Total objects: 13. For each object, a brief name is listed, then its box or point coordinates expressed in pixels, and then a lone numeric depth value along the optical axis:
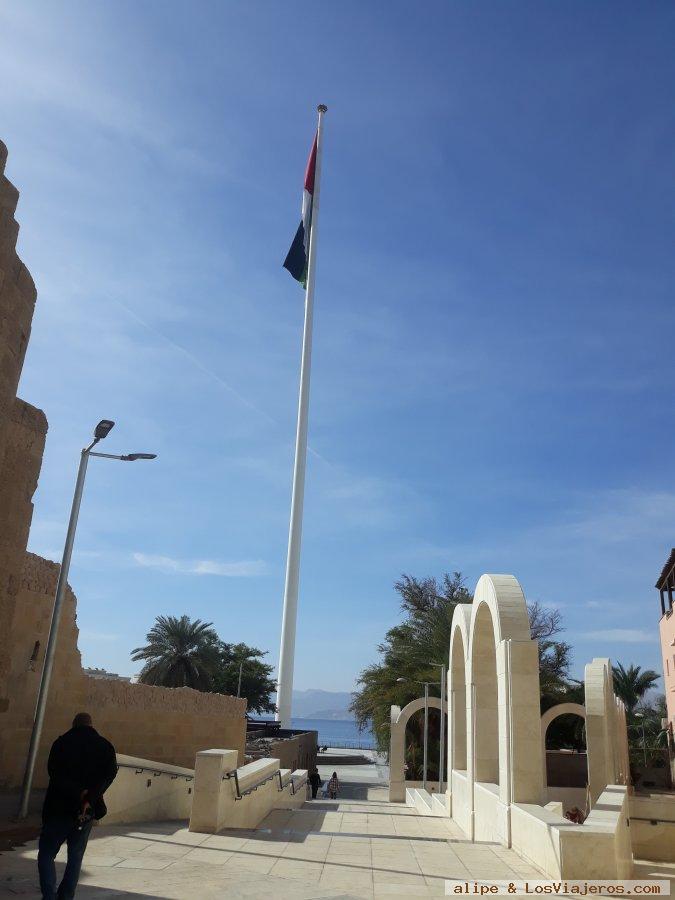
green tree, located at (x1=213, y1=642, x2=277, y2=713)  57.72
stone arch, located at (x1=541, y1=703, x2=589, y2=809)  22.77
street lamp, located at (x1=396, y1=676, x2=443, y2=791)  24.98
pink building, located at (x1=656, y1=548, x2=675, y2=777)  34.38
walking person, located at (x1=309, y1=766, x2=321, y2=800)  27.07
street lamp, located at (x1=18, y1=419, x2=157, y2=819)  9.80
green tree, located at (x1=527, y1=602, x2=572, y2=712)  31.73
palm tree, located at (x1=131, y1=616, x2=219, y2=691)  40.78
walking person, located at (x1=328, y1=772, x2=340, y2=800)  27.11
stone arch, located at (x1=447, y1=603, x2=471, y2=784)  16.41
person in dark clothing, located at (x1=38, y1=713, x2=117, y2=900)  5.05
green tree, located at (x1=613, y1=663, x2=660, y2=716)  51.25
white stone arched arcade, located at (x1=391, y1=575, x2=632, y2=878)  7.09
